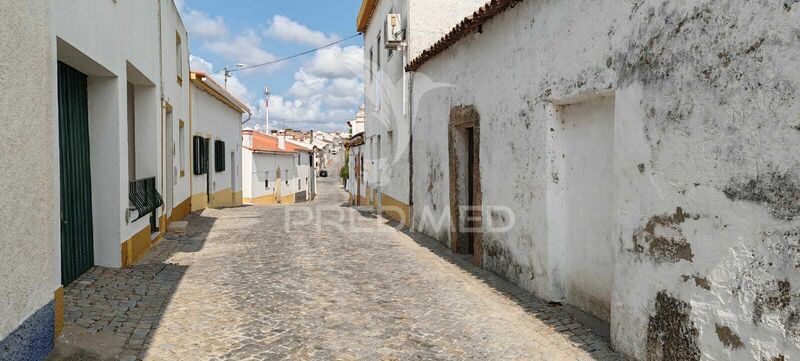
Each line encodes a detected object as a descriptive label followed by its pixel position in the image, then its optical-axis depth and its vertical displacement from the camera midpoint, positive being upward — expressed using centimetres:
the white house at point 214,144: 1517 +75
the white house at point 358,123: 3750 +294
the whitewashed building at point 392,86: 1240 +217
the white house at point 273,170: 3134 -16
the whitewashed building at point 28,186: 345 -11
